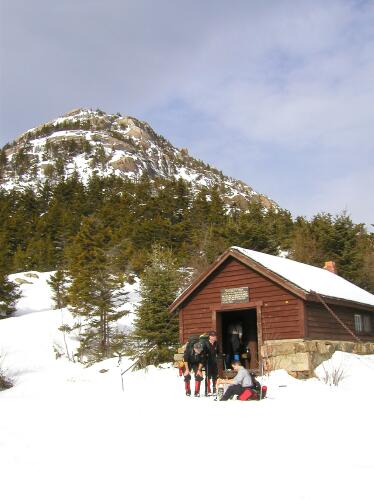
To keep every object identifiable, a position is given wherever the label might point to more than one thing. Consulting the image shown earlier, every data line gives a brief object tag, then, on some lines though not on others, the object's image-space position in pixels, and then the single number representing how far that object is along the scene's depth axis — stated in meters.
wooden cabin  17.75
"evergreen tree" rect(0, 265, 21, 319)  37.46
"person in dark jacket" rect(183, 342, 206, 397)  13.41
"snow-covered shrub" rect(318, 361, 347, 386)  15.46
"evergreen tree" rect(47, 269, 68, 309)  39.13
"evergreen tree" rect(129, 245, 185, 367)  22.81
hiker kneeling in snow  11.95
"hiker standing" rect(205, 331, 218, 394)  13.66
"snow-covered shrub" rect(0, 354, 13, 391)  20.39
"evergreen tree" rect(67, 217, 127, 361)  31.45
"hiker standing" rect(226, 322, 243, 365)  20.00
